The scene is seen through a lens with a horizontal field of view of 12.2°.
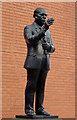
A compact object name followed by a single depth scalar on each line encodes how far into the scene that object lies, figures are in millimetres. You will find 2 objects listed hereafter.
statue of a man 6711
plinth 6619
